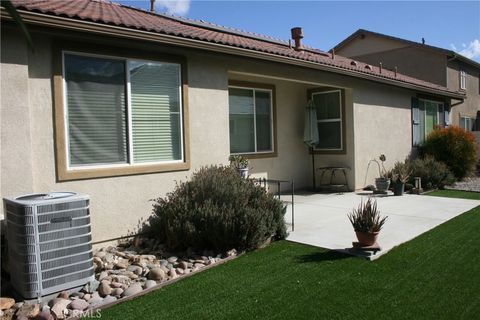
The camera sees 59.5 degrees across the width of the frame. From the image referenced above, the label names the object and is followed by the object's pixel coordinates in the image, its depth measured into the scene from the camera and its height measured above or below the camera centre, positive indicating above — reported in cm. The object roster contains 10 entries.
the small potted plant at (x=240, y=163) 853 -32
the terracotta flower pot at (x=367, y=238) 574 -128
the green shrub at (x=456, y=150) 1455 -26
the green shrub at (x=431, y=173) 1273 -93
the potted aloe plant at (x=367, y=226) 570 -111
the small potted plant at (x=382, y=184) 1166 -111
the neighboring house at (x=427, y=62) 2122 +427
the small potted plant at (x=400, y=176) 1139 -92
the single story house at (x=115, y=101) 551 +79
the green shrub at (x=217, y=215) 604 -99
